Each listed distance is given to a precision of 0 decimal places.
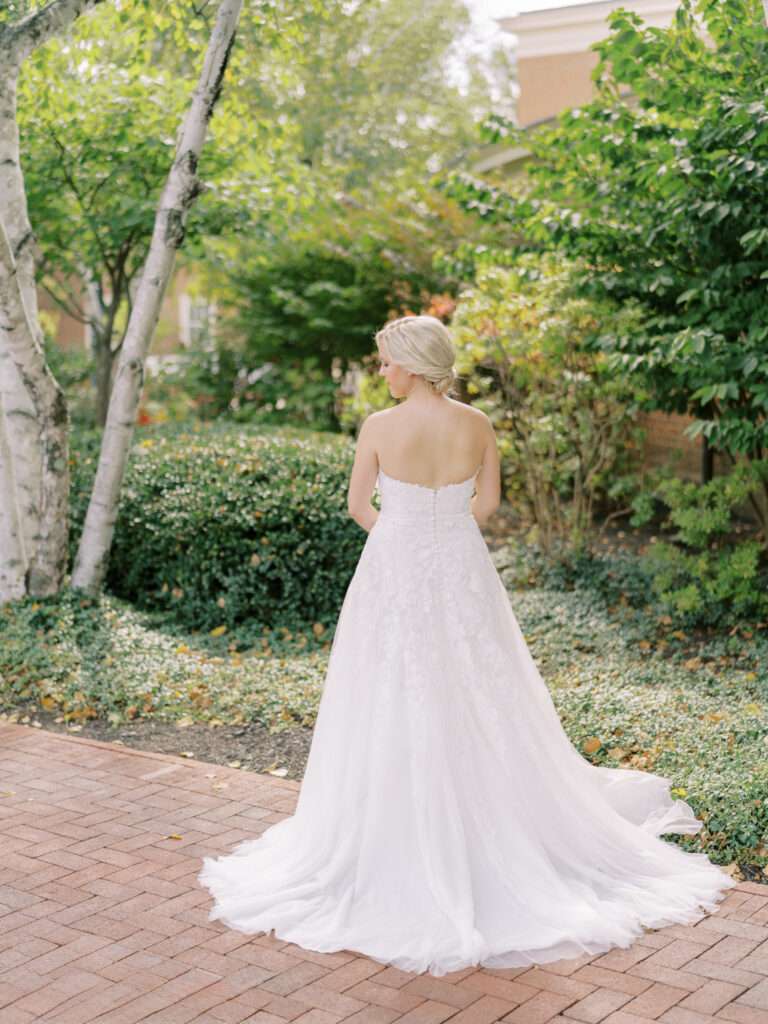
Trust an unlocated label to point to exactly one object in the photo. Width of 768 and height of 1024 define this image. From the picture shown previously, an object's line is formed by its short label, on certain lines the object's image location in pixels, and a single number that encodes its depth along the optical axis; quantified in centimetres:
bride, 424
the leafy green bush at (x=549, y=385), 956
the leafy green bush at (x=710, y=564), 860
